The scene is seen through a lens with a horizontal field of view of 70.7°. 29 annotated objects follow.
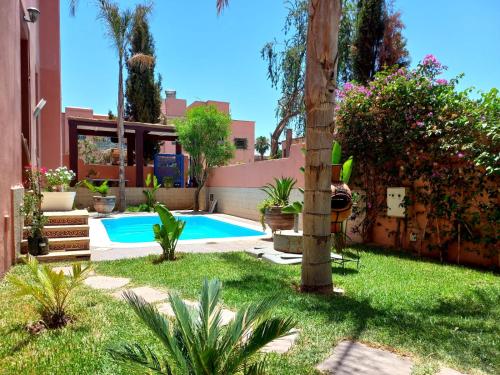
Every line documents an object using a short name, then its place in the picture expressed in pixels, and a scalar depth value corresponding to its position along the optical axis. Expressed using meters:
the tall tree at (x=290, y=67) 19.42
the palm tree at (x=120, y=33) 17.39
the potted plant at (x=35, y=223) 7.04
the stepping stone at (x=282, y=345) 3.05
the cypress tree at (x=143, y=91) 25.27
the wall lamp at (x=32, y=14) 8.16
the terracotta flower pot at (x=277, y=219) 9.87
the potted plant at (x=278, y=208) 9.88
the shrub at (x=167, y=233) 7.12
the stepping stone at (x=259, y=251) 7.62
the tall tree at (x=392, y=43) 17.48
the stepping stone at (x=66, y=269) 5.95
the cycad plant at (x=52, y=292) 3.63
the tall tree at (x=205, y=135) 18.66
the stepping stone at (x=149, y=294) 4.54
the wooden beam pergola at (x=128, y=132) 19.31
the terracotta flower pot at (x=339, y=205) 5.77
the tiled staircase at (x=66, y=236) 7.23
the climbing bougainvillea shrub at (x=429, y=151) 6.75
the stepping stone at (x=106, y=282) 5.27
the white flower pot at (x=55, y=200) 8.78
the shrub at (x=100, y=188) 17.80
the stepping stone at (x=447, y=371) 2.63
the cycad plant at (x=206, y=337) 1.99
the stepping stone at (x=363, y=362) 2.67
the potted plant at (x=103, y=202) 17.30
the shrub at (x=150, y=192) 19.38
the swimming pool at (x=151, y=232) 12.56
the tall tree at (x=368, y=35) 17.52
